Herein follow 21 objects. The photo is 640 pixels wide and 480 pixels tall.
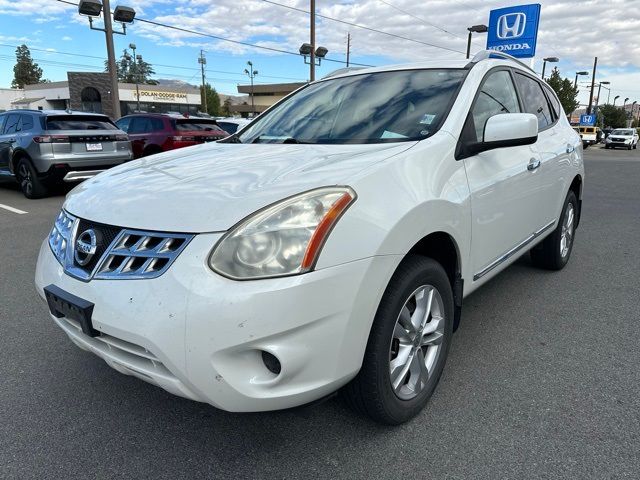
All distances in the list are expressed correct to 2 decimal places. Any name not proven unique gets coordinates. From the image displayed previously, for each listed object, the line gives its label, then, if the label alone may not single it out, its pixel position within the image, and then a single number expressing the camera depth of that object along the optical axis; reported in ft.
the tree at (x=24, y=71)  356.38
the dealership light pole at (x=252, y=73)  233.84
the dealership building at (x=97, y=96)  190.60
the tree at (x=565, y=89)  168.76
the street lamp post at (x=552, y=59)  92.03
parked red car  35.63
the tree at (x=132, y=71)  349.16
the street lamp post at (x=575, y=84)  170.49
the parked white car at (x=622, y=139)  121.90
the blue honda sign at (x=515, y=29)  51.31
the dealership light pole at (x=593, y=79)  176.24
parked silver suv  27.45
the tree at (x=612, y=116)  281.95
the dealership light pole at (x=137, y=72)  197.98
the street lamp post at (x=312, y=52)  72.59
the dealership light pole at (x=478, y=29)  76.18
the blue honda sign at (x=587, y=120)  150.10
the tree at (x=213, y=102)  277.46
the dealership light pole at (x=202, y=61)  246.68
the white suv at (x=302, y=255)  5.43
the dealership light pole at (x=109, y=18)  46.88
